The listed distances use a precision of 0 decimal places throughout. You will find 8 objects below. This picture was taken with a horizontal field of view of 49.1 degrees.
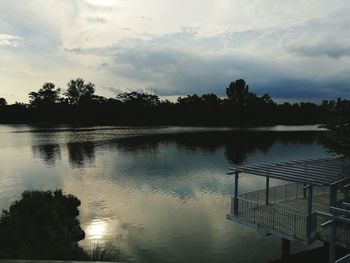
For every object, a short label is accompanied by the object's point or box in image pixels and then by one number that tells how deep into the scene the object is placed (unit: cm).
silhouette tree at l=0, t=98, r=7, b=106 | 19640
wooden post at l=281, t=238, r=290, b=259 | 2002
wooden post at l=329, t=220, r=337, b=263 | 1438
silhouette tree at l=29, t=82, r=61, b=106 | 18250
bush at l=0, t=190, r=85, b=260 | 1498
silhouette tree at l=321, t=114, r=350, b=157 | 2262
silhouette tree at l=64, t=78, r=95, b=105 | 18200
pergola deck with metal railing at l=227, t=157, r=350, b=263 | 1706
